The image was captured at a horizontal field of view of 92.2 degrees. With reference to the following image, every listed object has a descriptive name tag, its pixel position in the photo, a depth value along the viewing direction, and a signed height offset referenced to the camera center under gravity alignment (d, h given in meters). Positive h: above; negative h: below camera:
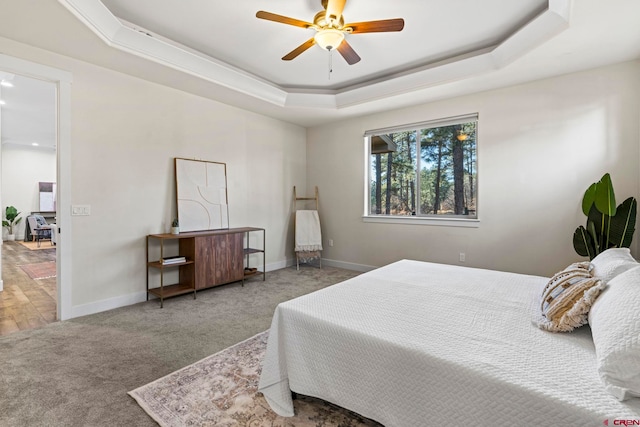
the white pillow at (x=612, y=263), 1.57 -0.27
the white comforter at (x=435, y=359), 1.04 -0.58
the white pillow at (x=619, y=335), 0.99 -0.44
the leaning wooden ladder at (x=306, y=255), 5.29 -0.69
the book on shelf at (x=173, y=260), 3.55 -0.52
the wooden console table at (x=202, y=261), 3.61 -0.56
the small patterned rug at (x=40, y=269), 4.75 -0.89
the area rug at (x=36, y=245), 7.43 -0.74
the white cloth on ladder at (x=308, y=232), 5.29 -0.29
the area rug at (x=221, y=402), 1.61 -1.07
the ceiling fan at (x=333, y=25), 2.30 +1.48
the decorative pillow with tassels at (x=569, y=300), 1.42 -0.42
